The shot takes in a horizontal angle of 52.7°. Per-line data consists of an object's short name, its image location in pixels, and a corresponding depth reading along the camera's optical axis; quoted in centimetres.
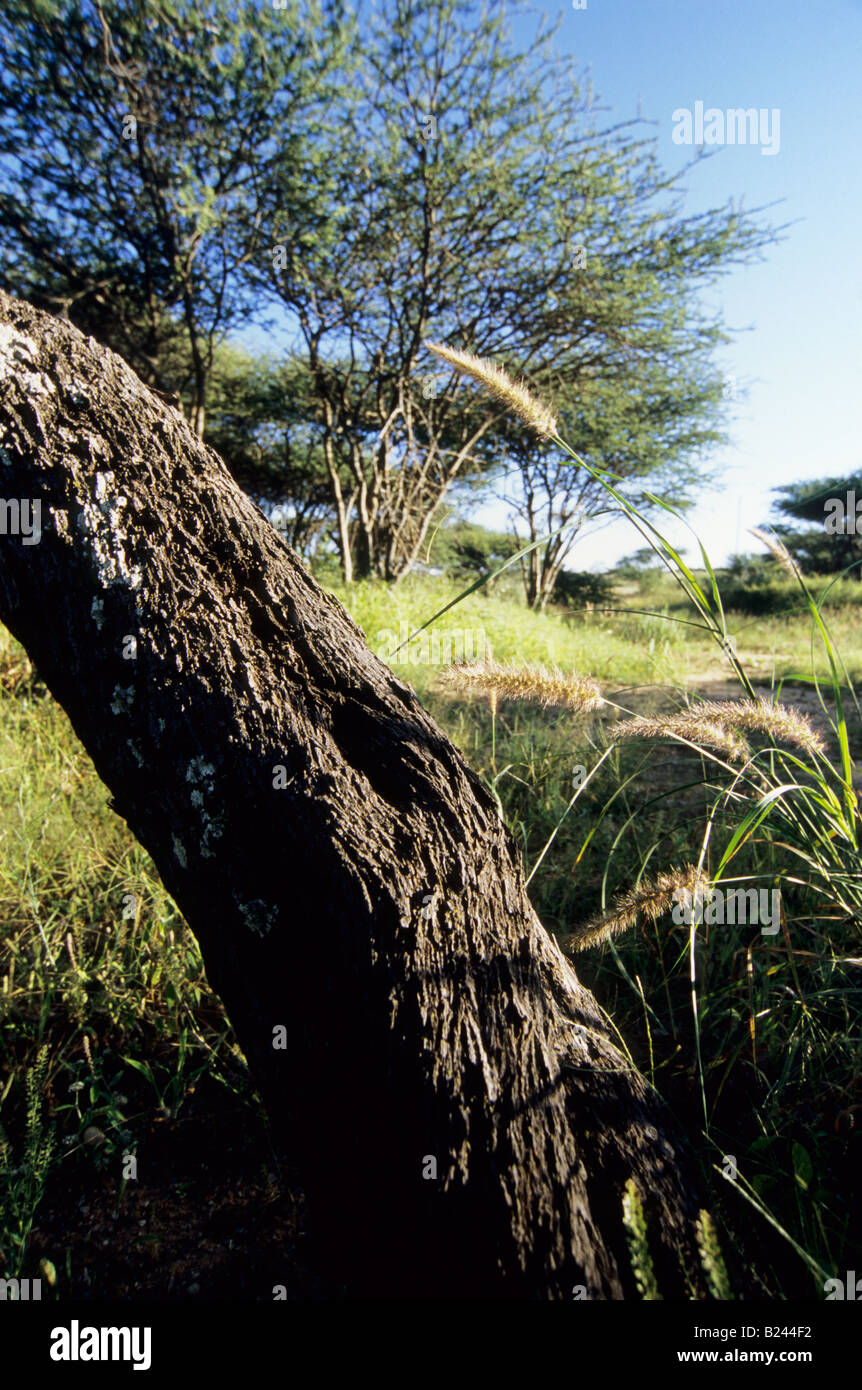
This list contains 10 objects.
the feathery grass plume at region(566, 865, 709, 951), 48
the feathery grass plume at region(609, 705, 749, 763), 49
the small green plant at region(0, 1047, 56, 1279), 47
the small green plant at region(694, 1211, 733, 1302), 32
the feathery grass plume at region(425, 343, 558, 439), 49
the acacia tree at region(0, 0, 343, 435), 527
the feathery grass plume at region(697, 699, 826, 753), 49
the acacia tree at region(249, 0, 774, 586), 567
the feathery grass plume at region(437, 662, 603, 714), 50
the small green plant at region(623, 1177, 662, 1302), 32
